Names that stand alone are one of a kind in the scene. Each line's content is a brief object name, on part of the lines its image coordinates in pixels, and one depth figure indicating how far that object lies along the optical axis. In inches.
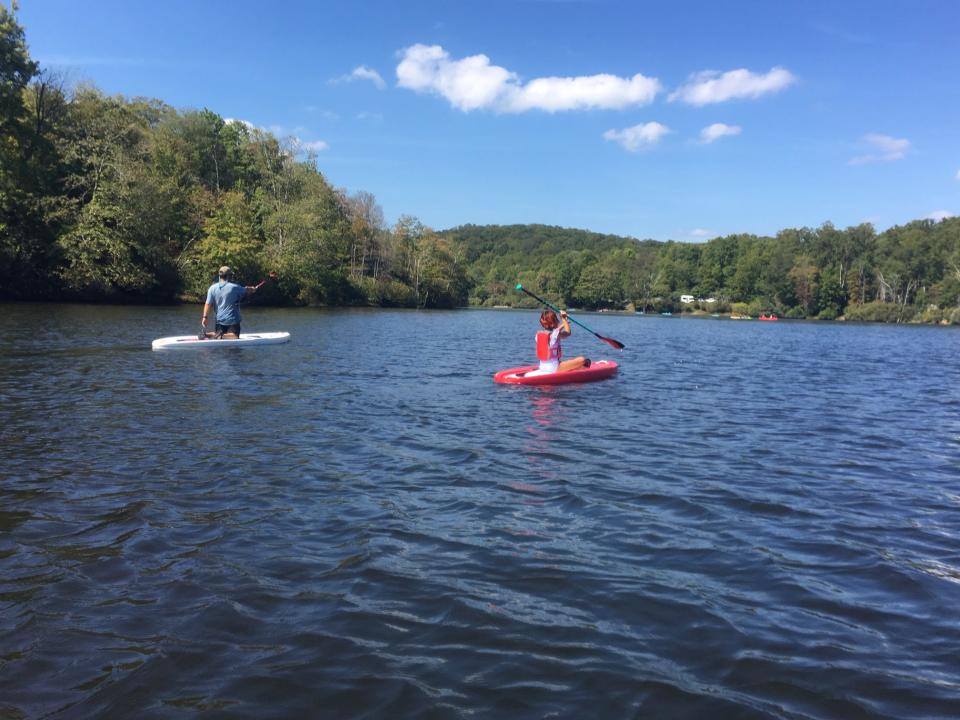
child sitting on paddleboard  549.6
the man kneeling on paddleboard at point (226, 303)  703.1
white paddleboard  680.4
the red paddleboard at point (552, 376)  551.5
